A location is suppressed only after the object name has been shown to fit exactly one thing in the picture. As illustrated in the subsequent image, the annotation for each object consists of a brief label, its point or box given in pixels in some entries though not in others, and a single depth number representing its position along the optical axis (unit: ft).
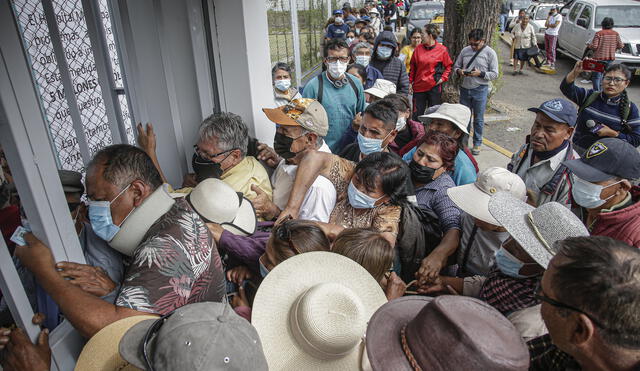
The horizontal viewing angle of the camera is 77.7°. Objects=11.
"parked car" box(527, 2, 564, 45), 48.16
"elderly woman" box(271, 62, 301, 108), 15.66
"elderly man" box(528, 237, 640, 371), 3.72
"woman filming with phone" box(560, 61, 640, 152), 12.66
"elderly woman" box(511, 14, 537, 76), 38.93
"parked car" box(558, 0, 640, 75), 33.86
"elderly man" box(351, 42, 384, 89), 18.19
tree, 24.18
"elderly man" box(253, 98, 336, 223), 9.30
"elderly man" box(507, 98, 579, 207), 9.49
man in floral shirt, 5.09
